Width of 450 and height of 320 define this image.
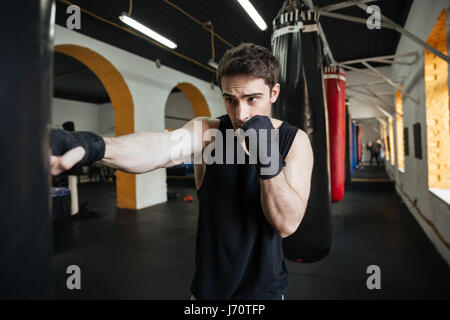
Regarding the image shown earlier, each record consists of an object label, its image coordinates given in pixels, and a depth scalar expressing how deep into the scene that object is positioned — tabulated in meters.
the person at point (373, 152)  11.78
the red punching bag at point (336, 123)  2.45
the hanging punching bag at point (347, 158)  3.89
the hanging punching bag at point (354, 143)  6.64
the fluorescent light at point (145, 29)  3.15
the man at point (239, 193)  0.84
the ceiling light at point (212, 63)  4.72
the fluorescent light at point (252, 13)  2.79
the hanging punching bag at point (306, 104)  1.46
